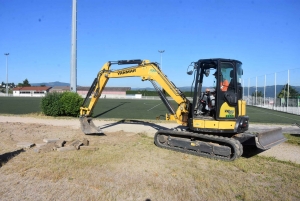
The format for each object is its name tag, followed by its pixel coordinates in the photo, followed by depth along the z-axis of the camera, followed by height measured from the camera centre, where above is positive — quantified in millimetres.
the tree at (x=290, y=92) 29612 +789
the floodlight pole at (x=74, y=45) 22375 +4257
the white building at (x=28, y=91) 107575 +2451
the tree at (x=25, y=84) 133250 +6425
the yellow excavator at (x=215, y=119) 8094 -637
